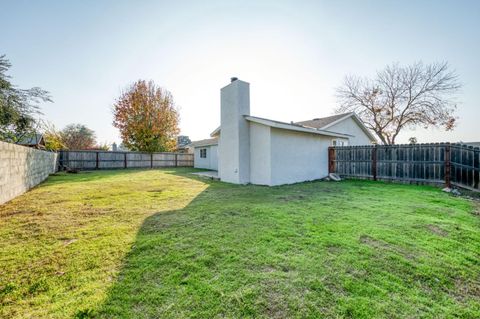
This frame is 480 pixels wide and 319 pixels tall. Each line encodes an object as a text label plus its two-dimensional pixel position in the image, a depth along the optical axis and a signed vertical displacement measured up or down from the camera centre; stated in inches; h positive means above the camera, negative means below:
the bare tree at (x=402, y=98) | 751.1 +226.4
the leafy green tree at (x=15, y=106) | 310.2 +81.3
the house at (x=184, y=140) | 1779.0 +153.1
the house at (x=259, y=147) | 356.2 +19.0
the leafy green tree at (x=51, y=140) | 633.0 +56.5
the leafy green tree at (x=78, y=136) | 1153.5 +129.8
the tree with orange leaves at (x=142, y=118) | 870.4 +164.8
